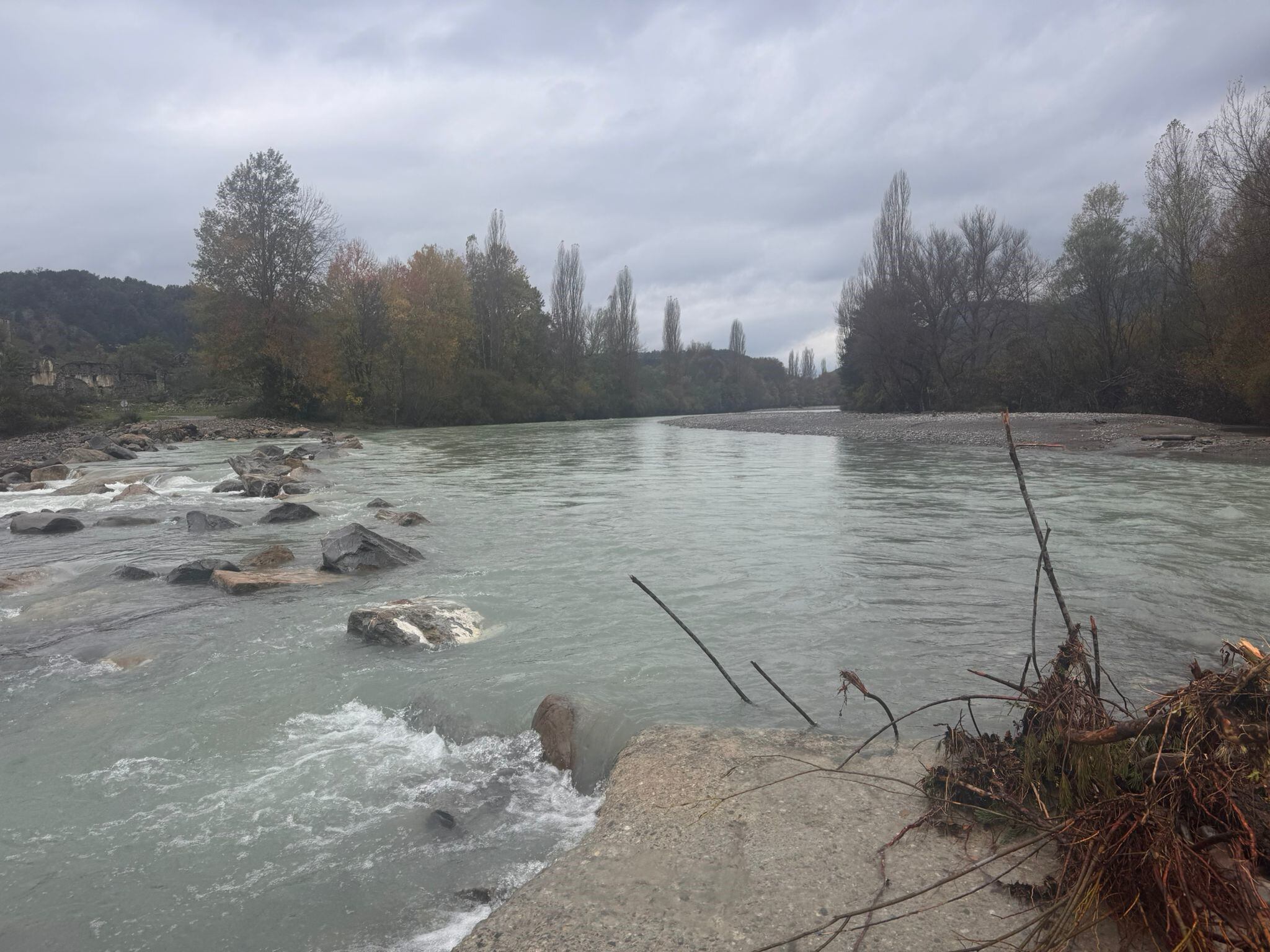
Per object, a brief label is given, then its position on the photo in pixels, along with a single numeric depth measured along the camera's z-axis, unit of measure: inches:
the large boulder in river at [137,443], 878.8
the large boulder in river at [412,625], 201.8
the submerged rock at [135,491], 499.2
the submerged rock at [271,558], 288.7
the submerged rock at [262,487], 515.2
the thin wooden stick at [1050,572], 103.5
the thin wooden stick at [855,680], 109.8
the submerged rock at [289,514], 410.6
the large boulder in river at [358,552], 284.7
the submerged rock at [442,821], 116.8
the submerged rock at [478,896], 98.1
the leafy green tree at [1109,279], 1304.1
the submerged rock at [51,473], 585.4
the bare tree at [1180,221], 1072.2
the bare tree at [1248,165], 711.7
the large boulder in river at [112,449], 778.2
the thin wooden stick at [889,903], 68.6
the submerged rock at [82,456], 731.1
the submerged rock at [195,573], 269.1
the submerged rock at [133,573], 275.6
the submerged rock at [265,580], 255.1
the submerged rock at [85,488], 512.7
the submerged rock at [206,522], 381.4
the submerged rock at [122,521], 391.2
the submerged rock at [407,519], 391.9
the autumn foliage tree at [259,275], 1341.0
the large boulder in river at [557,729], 138.6
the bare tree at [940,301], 1685.5
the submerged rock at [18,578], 261.6
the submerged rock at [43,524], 365.7
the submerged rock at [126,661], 187.3
